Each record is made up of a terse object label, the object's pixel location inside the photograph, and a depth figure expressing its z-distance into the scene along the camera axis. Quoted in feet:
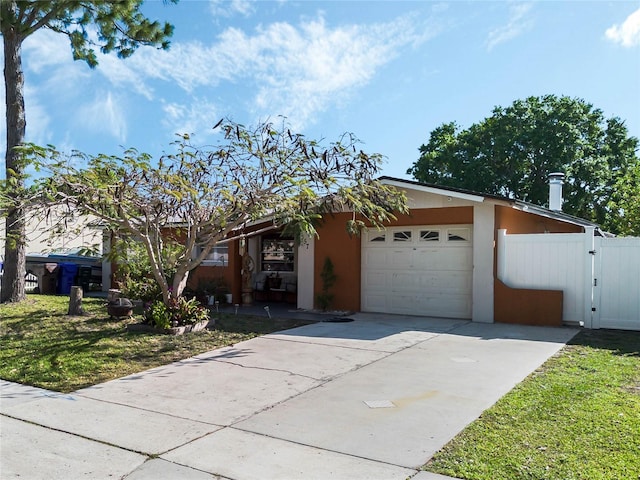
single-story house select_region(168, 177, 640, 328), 35.27
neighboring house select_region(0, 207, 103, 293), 28.35
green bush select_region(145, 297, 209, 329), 30.66
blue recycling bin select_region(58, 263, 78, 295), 54.90
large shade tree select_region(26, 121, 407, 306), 25.59
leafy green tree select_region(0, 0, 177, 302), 41.15
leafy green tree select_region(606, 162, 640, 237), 59.41
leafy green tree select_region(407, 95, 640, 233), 81.66
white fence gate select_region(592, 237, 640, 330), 31.86
